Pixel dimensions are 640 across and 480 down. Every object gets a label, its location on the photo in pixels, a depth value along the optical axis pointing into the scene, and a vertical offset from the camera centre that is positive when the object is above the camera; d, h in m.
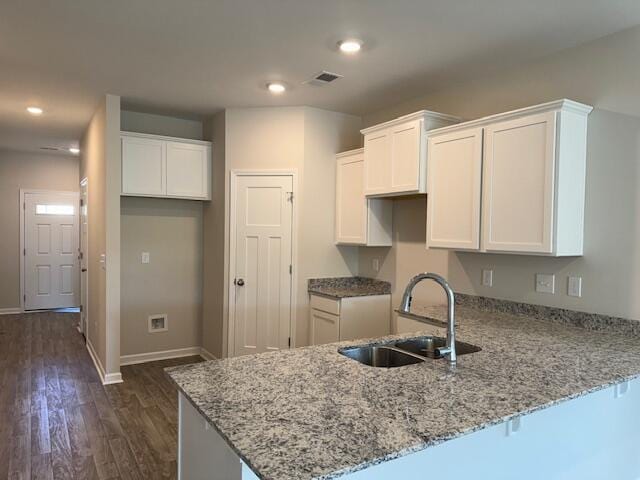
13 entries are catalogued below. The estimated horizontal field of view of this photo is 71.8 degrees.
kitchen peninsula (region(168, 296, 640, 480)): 1.17 -0.55
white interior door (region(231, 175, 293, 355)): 4.23 -0.31
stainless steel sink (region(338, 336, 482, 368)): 2.08 -0.58
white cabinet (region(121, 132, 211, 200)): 4.27 +0.63
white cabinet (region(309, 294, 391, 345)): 3.80 -0.77
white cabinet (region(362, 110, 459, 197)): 3.23 +0.61
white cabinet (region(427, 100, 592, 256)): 2.48 +0.32
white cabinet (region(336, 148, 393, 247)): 3.98 +0.20
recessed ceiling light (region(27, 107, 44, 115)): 4.45 +1.20
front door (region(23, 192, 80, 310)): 7.31 -0.39
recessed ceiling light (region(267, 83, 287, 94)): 3.57 +1.18
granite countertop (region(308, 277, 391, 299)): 3.93 -0.53
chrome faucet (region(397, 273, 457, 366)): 1.82 -0.32
